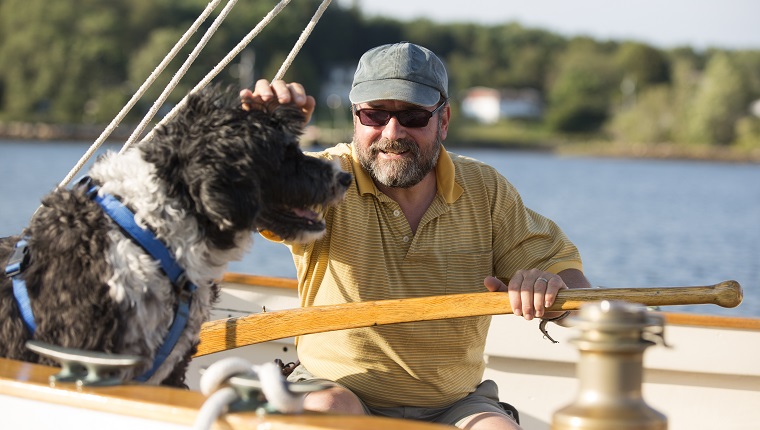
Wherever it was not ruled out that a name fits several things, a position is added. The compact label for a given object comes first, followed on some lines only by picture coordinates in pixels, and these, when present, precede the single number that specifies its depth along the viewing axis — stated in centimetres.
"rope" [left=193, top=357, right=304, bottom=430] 253
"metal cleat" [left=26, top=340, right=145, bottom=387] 269
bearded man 383
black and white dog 283
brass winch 236
